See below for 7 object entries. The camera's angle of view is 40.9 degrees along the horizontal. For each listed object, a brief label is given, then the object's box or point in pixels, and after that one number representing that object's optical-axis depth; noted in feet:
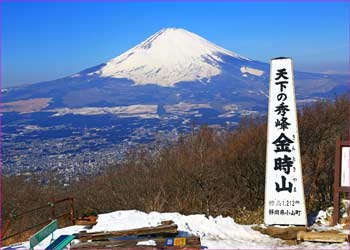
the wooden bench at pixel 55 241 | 21.39
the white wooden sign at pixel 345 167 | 29.27
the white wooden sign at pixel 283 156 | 28.60
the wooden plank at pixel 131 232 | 25.68
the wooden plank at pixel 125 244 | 24.40
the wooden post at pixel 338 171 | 29.32
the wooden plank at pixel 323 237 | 25.61
